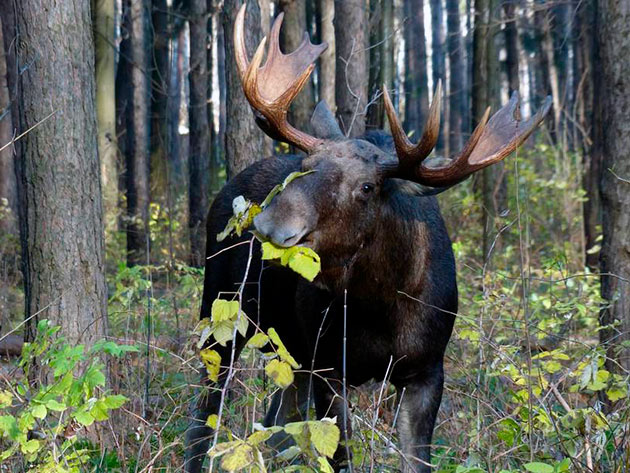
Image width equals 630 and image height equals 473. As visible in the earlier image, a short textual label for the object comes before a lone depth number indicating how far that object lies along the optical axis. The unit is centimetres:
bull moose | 981
